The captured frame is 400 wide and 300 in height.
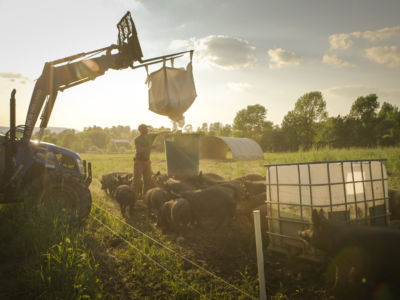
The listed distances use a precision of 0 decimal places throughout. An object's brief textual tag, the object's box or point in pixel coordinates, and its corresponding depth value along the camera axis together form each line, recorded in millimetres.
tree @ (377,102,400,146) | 36531
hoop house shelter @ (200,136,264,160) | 29141
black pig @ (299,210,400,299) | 3012
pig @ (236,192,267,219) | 6142
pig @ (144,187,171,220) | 7472
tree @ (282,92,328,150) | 58438
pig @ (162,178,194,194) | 8340
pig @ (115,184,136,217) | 8023
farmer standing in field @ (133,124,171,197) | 9055
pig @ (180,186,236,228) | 6734
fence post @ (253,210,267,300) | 2512
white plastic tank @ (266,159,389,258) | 3732
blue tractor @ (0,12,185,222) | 6230
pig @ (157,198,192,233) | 6234
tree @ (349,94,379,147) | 40812
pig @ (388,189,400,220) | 5121
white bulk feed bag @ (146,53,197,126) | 8070
